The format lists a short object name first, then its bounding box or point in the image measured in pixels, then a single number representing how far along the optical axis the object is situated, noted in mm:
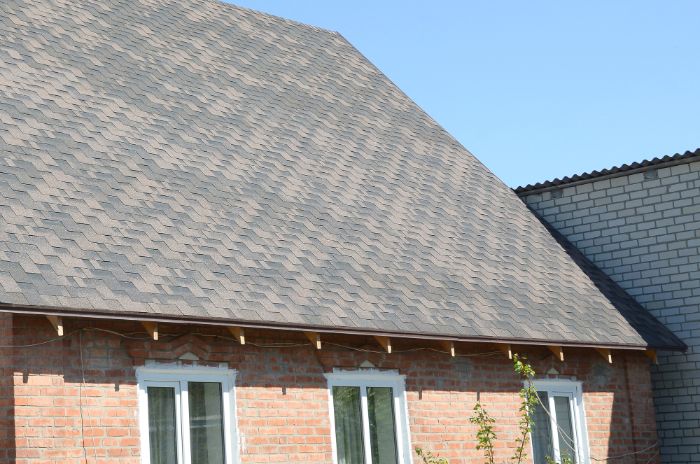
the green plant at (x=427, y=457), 13036
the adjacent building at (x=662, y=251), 17859
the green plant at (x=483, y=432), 12523
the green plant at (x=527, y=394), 12712
